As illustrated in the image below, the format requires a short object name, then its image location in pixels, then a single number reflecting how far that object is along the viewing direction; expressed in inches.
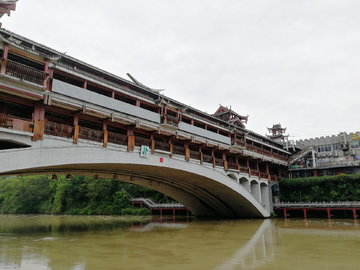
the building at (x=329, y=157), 1630.3
